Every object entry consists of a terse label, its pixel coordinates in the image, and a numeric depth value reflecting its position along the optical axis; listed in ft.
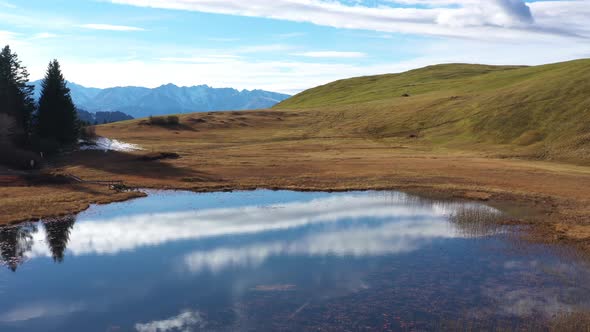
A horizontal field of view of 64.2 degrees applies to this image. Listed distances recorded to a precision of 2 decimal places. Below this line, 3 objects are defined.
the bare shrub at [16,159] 211.20
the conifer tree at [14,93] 261.85
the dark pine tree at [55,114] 261.03
